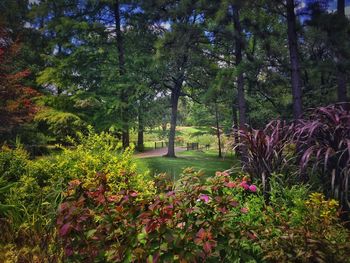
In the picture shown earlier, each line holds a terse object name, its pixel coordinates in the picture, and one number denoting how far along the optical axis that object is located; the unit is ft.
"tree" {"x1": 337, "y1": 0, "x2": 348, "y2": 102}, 28.18
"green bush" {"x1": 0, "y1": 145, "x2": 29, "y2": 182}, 14.02
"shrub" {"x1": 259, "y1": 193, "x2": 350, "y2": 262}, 6.70
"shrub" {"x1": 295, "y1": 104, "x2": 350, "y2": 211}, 10.19
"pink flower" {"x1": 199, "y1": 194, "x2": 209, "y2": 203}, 7.05
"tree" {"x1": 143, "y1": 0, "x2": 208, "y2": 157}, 31.05
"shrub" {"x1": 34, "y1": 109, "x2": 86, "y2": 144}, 51.19
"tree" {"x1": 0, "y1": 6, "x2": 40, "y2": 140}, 27.81
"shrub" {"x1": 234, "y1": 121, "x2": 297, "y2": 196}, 11.69
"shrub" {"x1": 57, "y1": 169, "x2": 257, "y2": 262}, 6.01
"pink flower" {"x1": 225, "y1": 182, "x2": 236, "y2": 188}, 7.43
